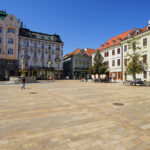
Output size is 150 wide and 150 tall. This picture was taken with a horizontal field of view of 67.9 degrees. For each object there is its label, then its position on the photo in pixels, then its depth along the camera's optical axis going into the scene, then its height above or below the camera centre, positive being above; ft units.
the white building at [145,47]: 88.12 +24.68
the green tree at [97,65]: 122.66 +13.13
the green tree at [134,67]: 67.62 +6.14
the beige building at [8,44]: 127.44 +37.25
